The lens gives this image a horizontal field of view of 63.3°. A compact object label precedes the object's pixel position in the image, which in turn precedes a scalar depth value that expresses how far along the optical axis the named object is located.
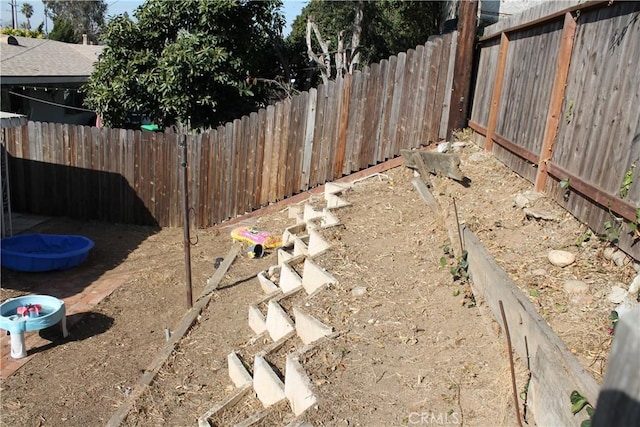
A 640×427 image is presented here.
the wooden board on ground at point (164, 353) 4.14
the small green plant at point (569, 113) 4.20
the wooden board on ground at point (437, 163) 5.98
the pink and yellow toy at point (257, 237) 7.36
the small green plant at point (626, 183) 3.23
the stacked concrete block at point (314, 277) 4.67
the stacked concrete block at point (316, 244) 5.44
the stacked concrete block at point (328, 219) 5.93
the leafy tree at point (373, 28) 17.52
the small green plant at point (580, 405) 2.19
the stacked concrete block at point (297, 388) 3.15
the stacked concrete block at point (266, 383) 3.54
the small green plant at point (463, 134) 7.63
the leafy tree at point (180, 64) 10.46
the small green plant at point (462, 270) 4.12
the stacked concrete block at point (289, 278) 5.26
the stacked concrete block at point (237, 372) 4.14
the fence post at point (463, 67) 7.40
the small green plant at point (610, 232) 3.38
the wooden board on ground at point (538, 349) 2.36
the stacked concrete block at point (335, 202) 6.56
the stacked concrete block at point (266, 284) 5.75
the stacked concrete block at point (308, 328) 3.88
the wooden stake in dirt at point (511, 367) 2.61
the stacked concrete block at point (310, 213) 7.02
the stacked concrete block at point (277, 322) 4.38
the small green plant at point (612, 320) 2.88
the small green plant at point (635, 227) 3.09
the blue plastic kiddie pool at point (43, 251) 7.13
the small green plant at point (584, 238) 3.76
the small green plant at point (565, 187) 4.10
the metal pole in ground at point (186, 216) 5.75
